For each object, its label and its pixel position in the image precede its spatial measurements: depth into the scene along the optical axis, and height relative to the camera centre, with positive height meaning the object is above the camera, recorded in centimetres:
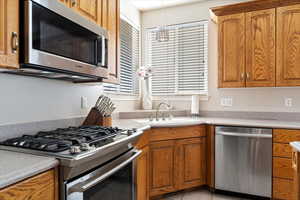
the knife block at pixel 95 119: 200 -19
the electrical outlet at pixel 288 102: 292 -4
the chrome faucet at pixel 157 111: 305 -18
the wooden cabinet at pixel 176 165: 251 -77
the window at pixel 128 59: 320 +60
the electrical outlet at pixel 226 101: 325 -3
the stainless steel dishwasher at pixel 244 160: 246 -70
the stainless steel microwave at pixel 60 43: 112 +34
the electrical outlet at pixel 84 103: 217 -5
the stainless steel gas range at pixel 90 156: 106 -32
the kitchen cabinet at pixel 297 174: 147 -50
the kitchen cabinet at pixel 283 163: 236 -68
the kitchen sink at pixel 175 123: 247 -28
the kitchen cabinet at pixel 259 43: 264 +69
